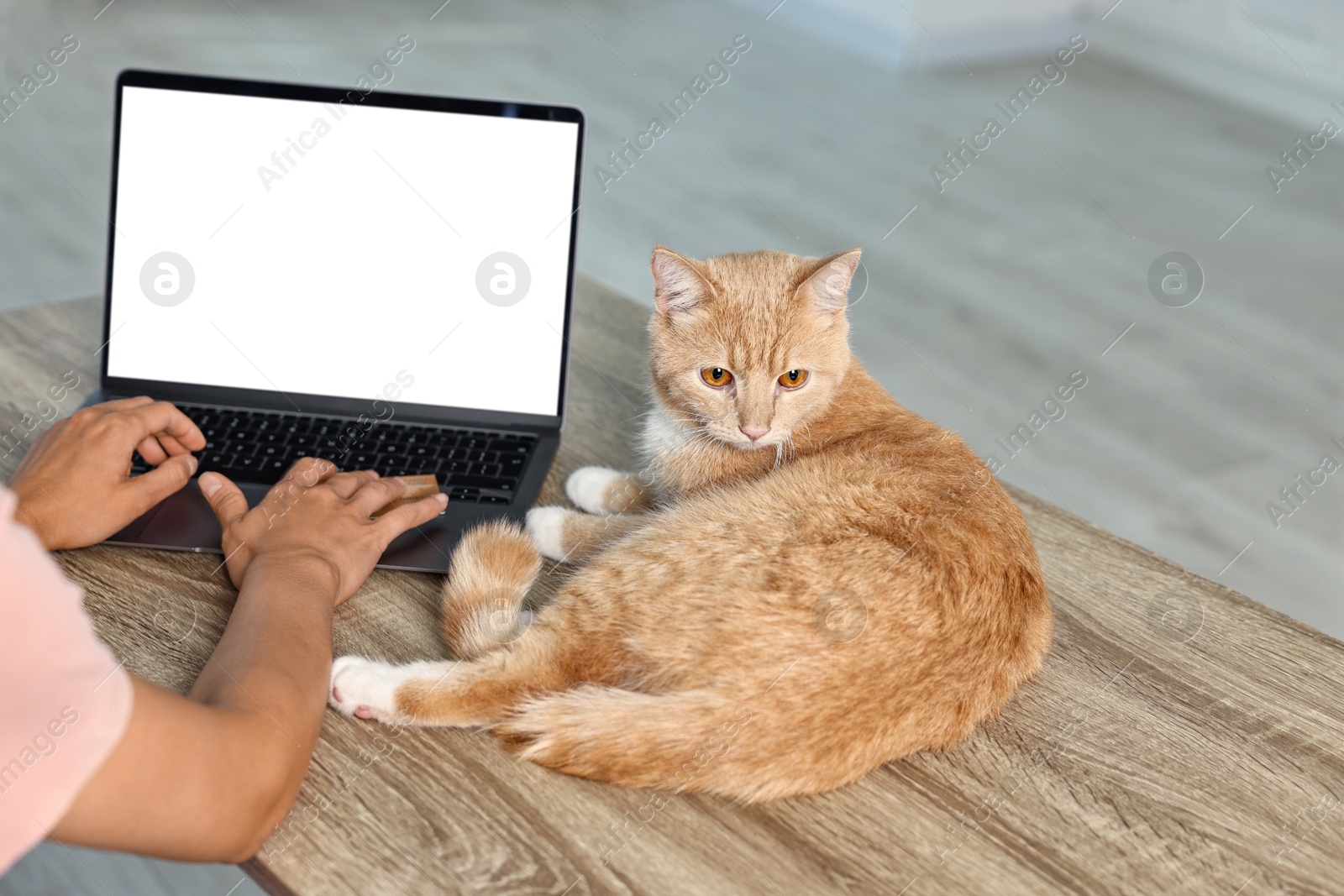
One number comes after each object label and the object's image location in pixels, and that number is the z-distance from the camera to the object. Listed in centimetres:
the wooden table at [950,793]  87
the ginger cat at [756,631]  96
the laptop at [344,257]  149
